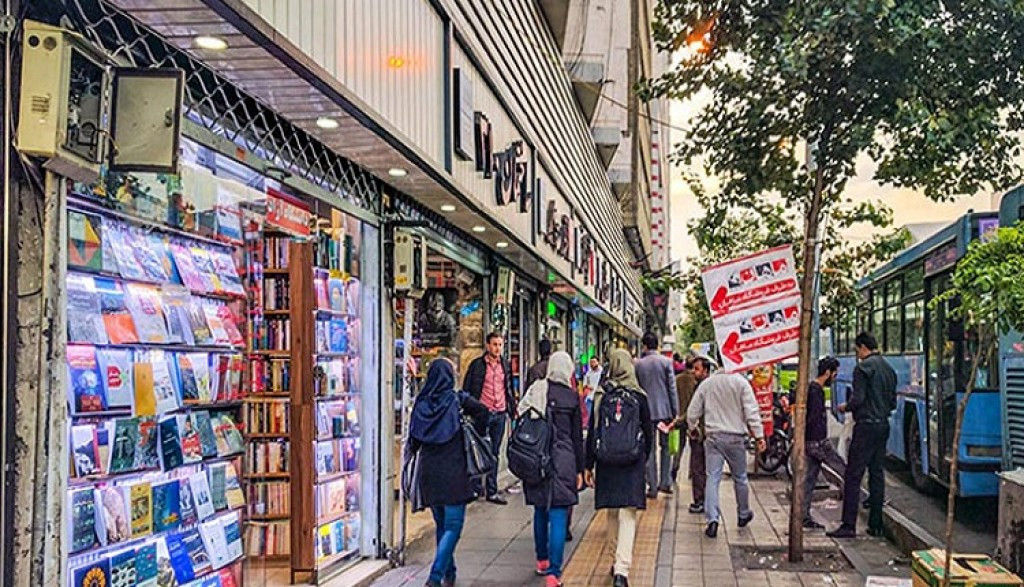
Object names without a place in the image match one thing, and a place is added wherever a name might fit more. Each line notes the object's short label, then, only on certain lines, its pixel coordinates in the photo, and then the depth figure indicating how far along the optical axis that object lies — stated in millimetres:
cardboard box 5398
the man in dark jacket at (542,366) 10900
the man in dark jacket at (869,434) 9961
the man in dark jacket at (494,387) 11359
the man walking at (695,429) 11938
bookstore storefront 4305
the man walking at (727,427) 10102
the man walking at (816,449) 10484
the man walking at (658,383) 11859
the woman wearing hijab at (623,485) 7648
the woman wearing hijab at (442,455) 7297
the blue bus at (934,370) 10867
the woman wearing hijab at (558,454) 7562
